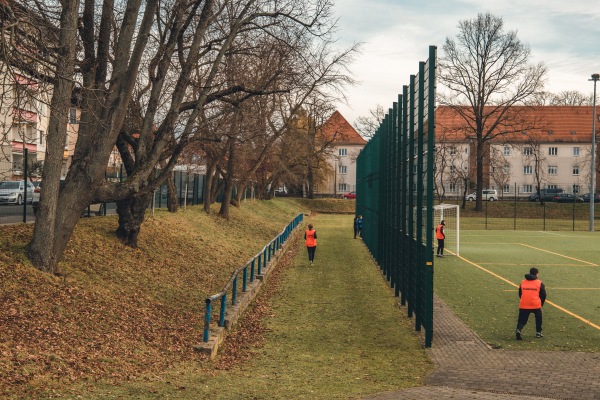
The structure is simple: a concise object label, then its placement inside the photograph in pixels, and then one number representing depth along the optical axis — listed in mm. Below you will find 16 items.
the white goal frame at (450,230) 35869
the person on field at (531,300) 14406
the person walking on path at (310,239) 27094
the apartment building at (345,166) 112625
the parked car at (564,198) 82875
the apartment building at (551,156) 96875
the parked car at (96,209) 25250
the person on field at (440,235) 30594
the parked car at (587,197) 81869
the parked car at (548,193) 87762
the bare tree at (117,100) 13680
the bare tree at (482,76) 63781
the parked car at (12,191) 24316
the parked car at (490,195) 90838
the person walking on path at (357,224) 43094
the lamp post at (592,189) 51031
